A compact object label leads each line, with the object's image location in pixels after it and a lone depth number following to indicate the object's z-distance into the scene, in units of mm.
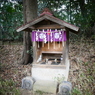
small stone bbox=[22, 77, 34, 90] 4613
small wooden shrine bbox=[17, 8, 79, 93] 4301
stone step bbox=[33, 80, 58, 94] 4289
